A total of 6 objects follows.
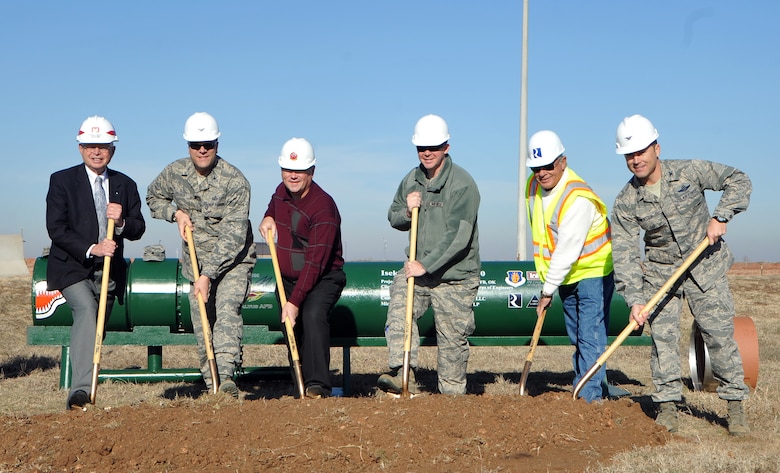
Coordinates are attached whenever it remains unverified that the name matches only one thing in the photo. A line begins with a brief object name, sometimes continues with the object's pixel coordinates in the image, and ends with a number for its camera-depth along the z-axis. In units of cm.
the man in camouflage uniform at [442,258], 735
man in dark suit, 703
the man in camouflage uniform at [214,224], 739
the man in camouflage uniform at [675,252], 667
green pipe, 998
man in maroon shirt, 730
